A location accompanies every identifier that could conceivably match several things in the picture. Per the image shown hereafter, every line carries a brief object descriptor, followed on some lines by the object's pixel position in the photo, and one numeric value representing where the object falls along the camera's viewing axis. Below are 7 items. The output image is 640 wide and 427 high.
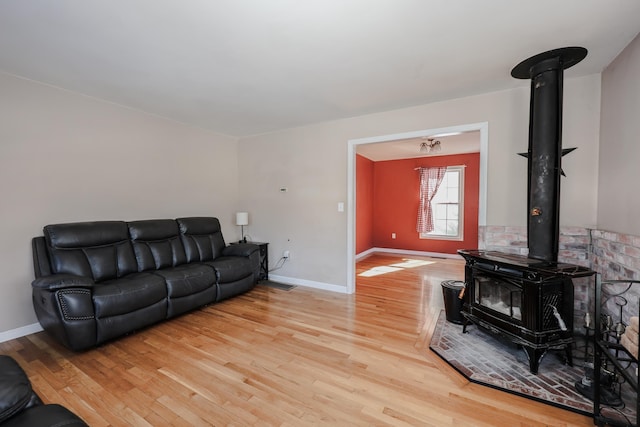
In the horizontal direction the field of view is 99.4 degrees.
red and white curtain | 6.28
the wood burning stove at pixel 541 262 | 1.98
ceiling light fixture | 4.67
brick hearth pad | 1.76
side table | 4.42
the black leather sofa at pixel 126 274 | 2.23
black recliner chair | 0.93
